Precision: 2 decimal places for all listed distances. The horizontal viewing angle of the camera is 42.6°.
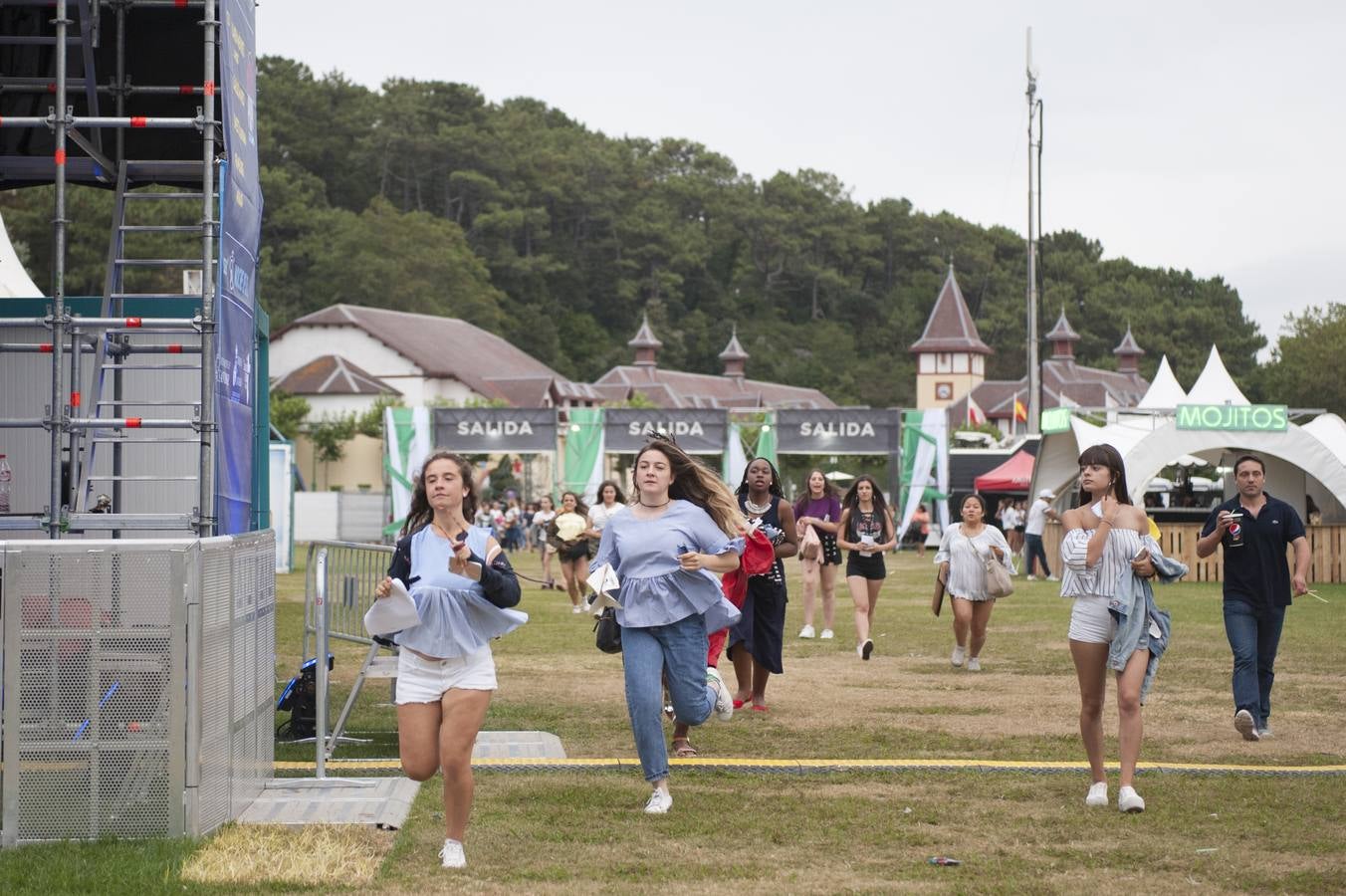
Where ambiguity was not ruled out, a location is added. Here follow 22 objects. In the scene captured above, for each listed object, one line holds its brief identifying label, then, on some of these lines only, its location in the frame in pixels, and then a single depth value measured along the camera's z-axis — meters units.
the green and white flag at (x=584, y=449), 47.50
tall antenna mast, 43.72
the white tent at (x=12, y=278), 17.07
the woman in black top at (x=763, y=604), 11.71
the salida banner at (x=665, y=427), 47.66
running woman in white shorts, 6.82
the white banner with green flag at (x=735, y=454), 47.03
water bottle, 12.57
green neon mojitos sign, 30.91
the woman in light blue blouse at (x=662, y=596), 8.26
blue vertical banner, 9.57
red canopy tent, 45.81
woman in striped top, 8.29
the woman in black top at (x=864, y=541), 16.05
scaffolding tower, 9.80
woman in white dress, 14.95
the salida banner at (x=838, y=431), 47.47
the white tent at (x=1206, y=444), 30.97
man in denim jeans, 10.96
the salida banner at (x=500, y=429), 47.00
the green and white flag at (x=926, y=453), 48.28
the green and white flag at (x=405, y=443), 47.09
